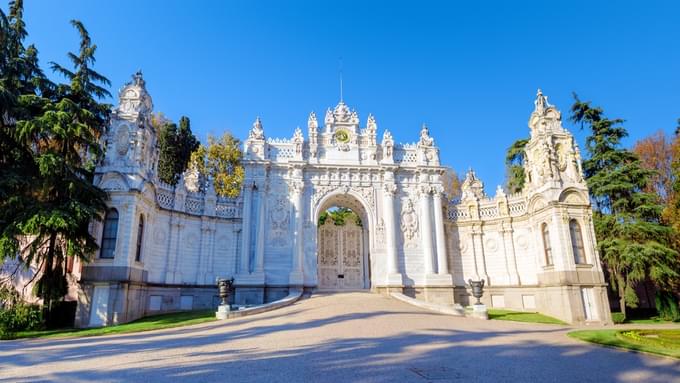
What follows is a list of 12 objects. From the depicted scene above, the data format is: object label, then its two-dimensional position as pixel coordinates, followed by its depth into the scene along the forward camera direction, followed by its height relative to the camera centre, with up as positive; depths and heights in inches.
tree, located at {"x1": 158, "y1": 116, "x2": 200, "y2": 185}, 1238.9 +433.2
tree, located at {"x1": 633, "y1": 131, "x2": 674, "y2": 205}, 976.3 +304.4
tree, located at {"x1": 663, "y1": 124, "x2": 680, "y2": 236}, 769.6 +135.6
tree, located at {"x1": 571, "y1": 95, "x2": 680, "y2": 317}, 733.9 +127.6
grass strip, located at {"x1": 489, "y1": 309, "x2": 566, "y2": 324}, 665.6 -66.3
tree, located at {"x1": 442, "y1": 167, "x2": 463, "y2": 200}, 1537.9 +382.2
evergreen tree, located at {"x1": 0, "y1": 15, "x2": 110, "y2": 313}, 560.1 +164.5
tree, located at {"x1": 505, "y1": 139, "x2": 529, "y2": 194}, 1147.3 +347.3
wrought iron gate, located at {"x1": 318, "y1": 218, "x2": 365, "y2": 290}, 969.5 +65.4
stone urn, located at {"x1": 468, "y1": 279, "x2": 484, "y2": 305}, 664.8 -14.5
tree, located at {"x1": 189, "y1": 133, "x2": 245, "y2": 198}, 1191.6 +388.8
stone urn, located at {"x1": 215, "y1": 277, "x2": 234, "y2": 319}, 599.5 -21.2
